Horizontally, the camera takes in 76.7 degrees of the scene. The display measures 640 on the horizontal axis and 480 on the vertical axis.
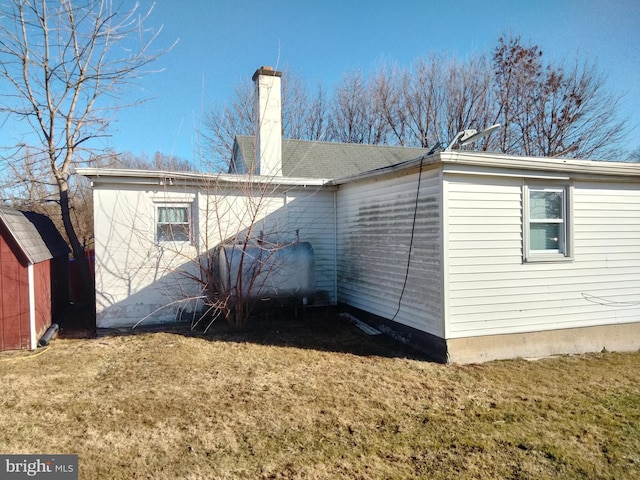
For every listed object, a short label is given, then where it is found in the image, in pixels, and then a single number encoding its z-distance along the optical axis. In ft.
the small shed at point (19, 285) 20.48
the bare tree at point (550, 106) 64.95
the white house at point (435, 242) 19.36
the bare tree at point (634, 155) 70.92
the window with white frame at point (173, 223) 26.27
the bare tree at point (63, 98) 29.19
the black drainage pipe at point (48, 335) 21.38
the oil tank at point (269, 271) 24.76
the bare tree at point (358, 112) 82.43
